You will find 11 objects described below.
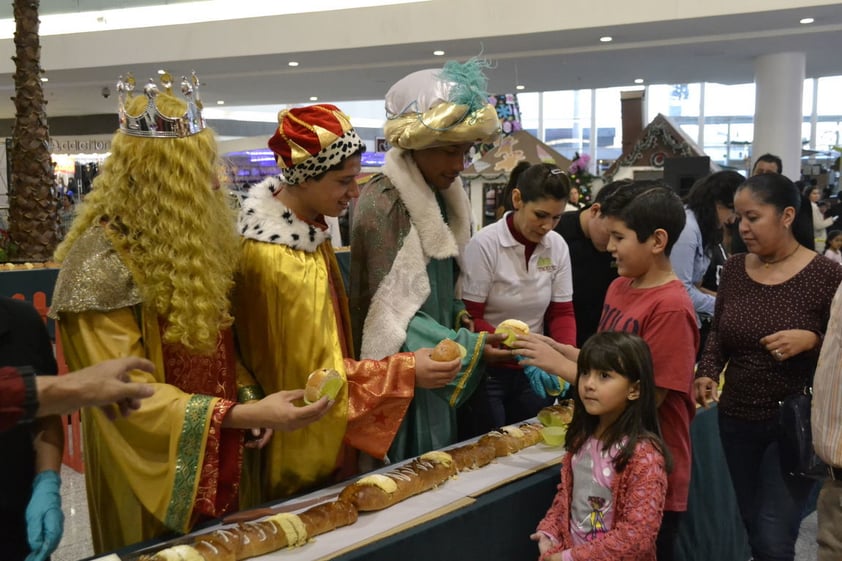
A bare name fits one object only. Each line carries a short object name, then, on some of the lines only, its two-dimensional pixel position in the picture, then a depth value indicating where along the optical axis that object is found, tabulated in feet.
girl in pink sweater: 5.95
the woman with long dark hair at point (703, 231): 12.51
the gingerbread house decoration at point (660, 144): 31.55
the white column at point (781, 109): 29.53
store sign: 46.78
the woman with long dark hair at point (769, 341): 7.64
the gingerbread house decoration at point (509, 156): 30.99
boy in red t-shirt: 6.66
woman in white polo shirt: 9.08
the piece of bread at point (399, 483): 6.24
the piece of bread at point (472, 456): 7.27
